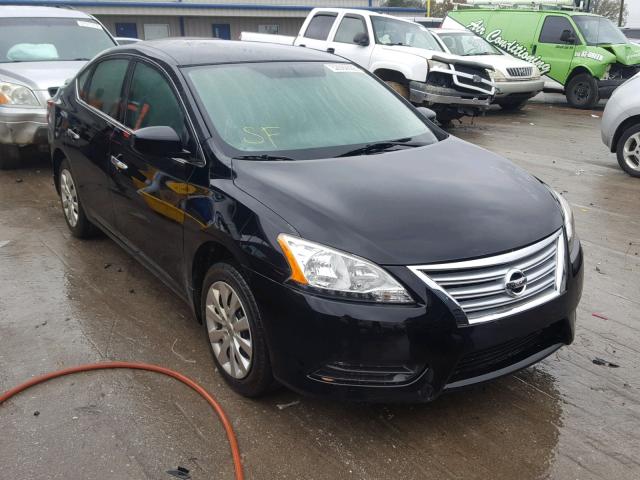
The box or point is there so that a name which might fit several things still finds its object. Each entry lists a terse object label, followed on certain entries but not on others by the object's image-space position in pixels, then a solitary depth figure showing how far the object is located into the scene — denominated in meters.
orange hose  2.83
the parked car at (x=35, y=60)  7.35
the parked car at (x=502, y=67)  13.34
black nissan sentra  2.65
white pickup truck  11.03
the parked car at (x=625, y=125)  7.72
